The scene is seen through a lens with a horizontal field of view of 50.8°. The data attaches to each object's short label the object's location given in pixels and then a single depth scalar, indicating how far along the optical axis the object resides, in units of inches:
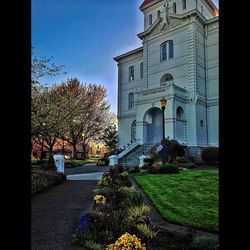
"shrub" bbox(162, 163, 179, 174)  568.4
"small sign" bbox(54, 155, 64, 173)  687.7
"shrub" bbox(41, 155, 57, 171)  594.8
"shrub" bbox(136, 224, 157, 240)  164.9
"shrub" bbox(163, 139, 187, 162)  826.1
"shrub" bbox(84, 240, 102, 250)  152.3
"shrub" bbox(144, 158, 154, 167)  734.6
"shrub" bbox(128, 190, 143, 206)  224.9
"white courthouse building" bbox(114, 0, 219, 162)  985.5
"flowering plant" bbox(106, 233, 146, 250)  137.5
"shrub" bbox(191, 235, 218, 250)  137.0
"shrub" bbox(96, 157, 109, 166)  1040.9
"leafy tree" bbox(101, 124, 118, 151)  1563.7
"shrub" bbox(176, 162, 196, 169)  714.0
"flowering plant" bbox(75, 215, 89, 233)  176.9
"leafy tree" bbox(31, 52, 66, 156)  503.8
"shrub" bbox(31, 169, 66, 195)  392.1
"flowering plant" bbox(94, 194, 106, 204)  266.2
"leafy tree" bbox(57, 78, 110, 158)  1520.7
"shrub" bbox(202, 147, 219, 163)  899.9
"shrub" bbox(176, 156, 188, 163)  786.4
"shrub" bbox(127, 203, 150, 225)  185.8
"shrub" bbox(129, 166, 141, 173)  663.8
